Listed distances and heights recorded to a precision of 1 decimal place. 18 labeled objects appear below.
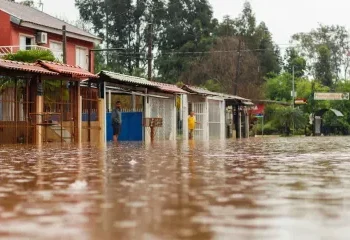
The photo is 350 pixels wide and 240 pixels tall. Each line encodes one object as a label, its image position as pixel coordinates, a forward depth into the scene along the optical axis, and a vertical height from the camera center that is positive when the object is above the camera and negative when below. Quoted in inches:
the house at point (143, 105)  1097.4 +39.2
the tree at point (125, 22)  2849.4 +430.2
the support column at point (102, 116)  1036.5 +17.9
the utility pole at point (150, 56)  1529.3 +155.6
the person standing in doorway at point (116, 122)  1059.3 +8.9
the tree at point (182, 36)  2736.2 +359.0
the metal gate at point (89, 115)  1029.8 +20.3
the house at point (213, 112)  1469.0 +33.4
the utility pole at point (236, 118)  1741.1 +19.4
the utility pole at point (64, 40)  1252.5 +158.8
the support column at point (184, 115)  1374.3 +23.5
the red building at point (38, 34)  1349.7 +194.3
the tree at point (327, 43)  3321.9 +386.7
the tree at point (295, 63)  3208.7 +283.4
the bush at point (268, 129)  2522.4 -11.2
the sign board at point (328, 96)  2495.1 +102.4
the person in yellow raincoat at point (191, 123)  1337.6 +7.3
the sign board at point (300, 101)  2432.3 +83.5
